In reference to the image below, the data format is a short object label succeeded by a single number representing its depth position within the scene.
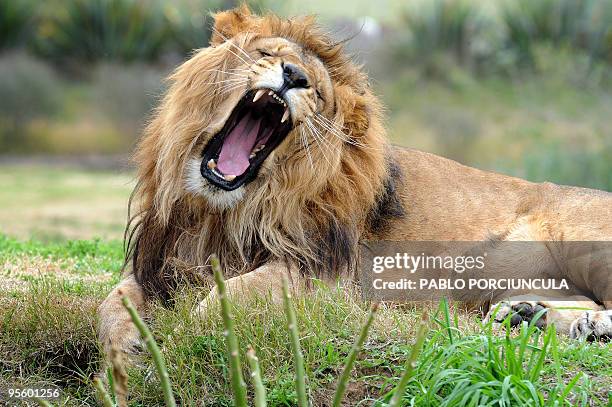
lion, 8.93
